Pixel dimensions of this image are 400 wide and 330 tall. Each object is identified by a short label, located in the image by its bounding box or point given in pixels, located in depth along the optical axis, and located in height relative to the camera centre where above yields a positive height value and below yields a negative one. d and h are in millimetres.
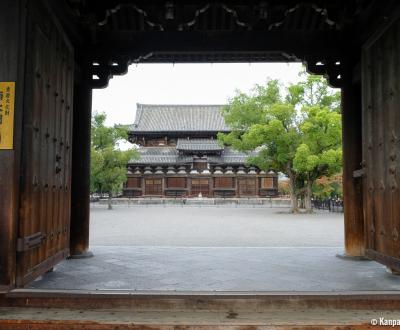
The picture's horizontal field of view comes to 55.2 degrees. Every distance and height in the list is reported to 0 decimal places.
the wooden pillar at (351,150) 7297 +695
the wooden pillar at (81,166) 7324 +384
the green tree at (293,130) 24000 +3744
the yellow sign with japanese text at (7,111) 3941 +776
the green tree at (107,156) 29406 +2321
